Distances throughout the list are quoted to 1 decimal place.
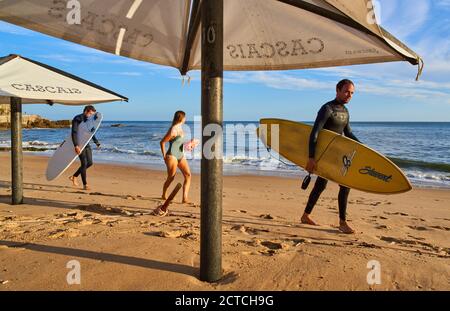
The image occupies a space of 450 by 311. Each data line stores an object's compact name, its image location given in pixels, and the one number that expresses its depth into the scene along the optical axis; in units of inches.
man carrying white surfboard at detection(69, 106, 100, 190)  279.0
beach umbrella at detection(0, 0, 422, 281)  94.5
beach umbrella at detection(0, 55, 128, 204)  175.9
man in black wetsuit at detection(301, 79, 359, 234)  165.5
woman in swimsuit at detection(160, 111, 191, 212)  242.5
